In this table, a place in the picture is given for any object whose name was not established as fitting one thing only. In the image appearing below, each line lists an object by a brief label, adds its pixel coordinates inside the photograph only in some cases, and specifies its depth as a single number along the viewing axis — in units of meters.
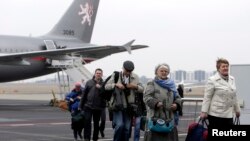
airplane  28.91
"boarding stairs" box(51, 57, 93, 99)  30.62
